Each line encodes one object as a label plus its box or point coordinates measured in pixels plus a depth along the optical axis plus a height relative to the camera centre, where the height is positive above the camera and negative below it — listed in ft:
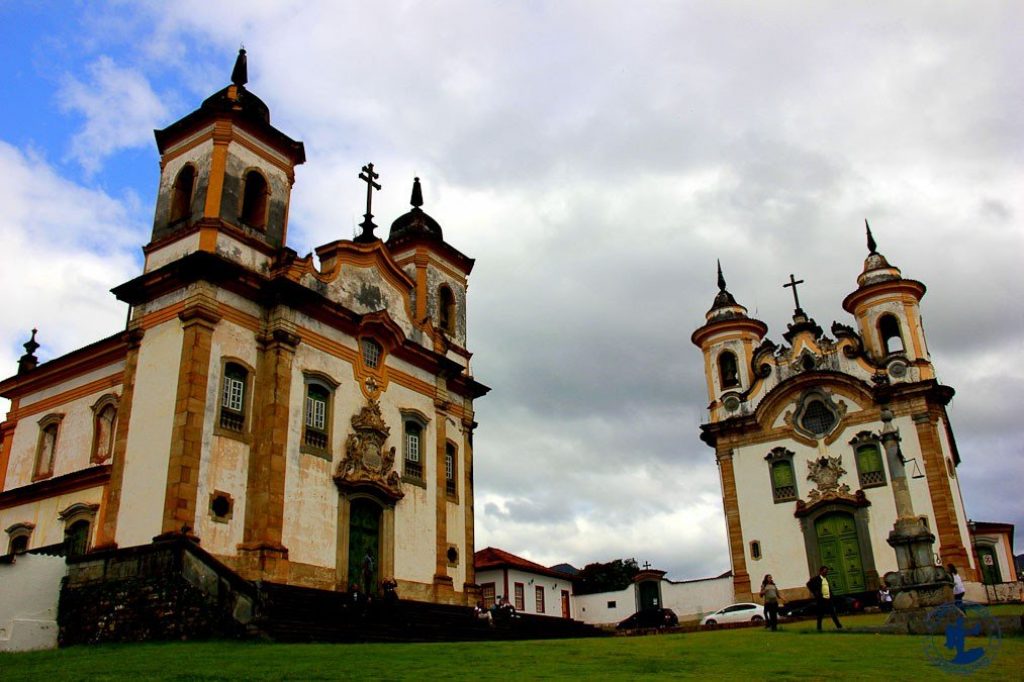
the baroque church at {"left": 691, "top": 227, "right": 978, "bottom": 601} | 105.40 +25.46
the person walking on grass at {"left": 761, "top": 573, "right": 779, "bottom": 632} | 58.08 +3.26
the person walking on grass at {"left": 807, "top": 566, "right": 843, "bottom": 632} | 56.34 +3.86
